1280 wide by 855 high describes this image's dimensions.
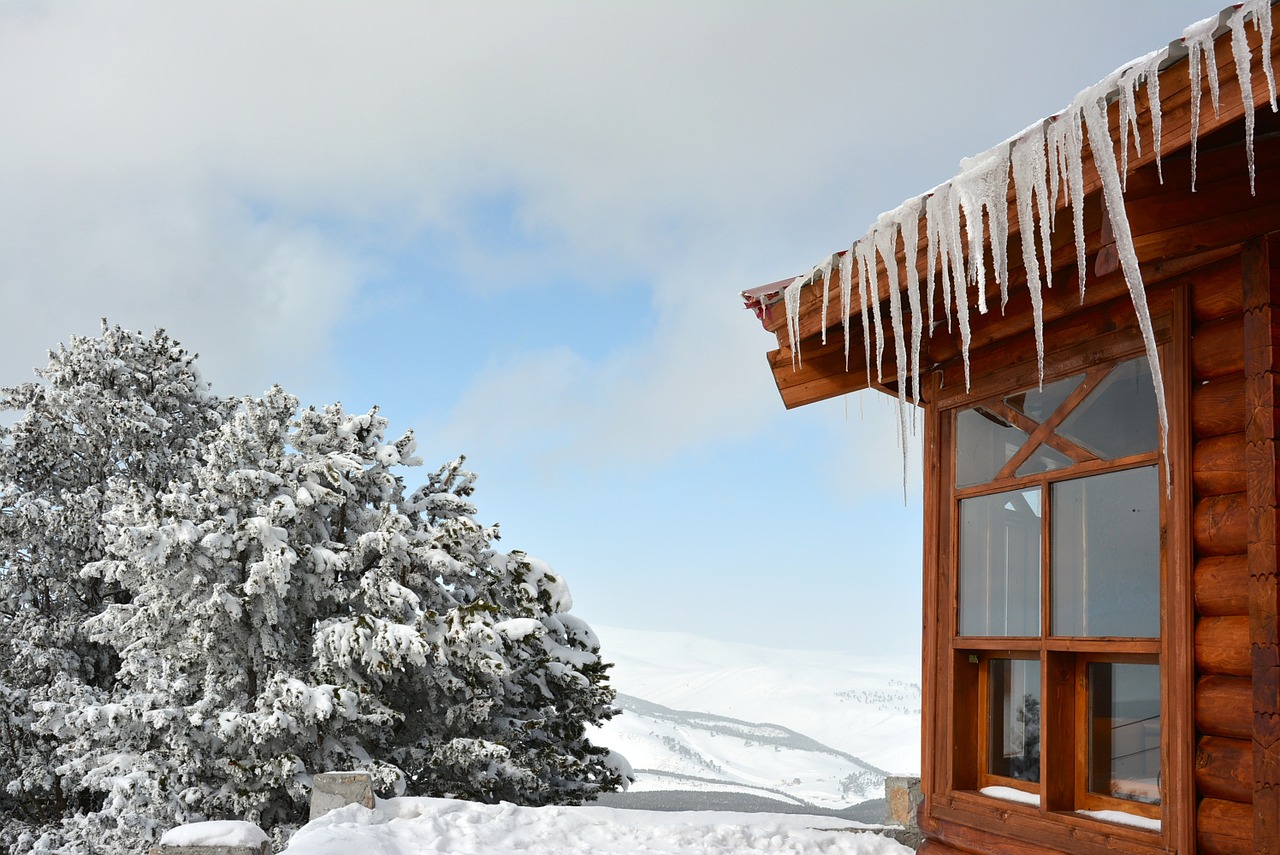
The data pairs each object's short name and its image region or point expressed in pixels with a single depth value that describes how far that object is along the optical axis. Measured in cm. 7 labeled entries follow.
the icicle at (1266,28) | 290
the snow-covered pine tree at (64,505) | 1619
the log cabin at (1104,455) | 347
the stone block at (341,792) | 696
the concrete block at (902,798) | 718
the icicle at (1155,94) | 322
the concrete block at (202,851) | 648
